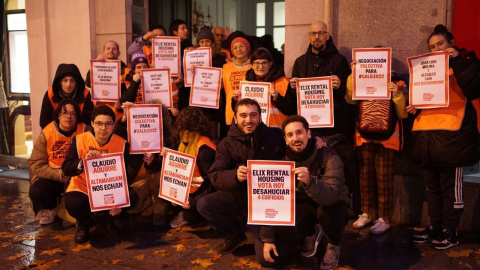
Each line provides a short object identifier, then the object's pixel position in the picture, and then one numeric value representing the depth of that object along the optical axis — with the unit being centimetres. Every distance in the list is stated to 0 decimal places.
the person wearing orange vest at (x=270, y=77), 600
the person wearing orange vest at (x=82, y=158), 575
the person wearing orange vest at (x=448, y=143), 525
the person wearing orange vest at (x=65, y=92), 679
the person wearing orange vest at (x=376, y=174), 591
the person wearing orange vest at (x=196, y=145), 595
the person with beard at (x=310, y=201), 469
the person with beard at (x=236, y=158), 512
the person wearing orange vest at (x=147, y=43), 759
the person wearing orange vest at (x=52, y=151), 626
